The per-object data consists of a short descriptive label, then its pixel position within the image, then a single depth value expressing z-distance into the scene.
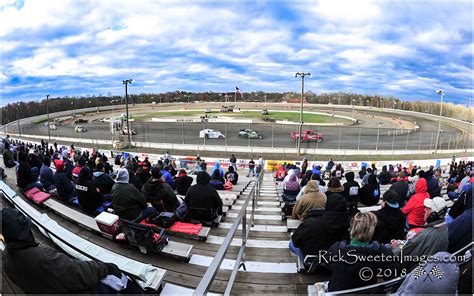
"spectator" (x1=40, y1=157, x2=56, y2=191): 6.87
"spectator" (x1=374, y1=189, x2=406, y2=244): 3.76
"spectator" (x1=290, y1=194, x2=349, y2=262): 3.35
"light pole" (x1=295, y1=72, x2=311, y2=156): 29.39
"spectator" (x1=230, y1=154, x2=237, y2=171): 20.81
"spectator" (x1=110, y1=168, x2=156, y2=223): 4.39
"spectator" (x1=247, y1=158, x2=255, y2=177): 20.50
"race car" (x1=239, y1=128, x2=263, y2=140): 36.72
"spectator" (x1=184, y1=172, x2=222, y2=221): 4.87
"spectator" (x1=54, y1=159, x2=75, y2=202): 6.02
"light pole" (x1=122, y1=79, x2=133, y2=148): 34.78
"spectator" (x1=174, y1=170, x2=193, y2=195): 7.41
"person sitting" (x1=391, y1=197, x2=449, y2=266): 2.93
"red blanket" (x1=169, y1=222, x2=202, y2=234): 4.43
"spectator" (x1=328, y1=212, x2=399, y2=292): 2.65
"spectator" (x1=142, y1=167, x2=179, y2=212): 5.11
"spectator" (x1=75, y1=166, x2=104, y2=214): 5.11
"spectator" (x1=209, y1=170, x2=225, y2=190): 8.77
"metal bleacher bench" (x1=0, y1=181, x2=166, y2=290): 3.03
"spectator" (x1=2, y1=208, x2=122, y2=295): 2.18
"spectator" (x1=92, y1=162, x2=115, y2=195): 6.02
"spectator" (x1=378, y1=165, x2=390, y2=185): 13.28
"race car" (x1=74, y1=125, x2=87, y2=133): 46.21
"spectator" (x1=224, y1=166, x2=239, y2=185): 12.43
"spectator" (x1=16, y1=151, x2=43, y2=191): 6.12
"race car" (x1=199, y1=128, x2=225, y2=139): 37.38
